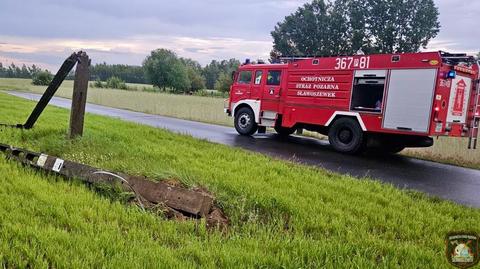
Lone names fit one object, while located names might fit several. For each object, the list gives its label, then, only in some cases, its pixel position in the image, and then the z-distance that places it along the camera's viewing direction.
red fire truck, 9.91
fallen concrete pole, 4.59
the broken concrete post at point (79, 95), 8.14
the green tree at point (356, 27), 57.50
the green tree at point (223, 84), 79.14
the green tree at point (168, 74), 94.50
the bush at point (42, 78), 82.19
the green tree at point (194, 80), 100.27
